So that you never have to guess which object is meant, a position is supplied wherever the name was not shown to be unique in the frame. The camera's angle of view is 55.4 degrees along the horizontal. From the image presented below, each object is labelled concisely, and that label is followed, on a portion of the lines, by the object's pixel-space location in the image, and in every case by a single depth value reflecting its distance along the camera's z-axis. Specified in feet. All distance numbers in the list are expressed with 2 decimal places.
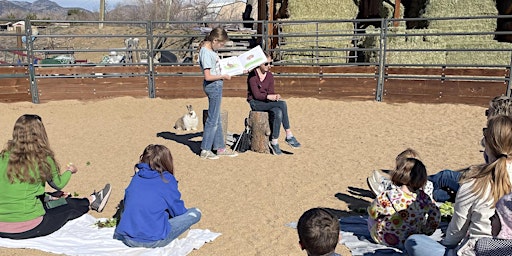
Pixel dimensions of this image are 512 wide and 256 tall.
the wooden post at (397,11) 46.06
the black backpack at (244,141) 22.53
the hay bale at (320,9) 50.93
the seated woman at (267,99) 21.57
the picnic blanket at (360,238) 12.04
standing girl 19.30
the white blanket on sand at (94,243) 12.32
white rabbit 27.48
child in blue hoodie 12.16
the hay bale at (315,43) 46.83
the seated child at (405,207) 11.43
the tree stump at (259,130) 21.81
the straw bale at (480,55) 40.06
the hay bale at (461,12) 43.50
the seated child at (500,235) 6.72
